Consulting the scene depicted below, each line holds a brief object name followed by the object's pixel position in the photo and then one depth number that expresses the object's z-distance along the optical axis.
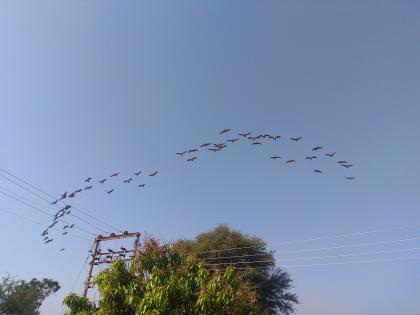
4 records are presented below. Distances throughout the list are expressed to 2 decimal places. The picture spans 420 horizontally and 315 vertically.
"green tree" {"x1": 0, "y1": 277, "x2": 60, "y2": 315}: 46.00
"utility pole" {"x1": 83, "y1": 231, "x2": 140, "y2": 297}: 28.46
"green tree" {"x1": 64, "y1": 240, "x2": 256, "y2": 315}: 12.52
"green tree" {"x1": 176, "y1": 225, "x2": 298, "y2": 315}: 41.16
